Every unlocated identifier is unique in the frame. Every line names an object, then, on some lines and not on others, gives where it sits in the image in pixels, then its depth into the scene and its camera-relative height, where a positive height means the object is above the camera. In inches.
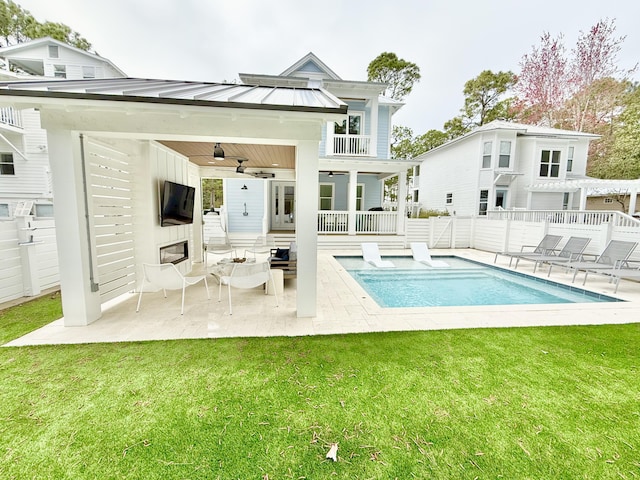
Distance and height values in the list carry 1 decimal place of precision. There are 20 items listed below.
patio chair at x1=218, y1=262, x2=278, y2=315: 182.5 -44.9
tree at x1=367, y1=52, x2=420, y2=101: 912.3 +470.7
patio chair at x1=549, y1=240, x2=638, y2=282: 269.9 -44.1
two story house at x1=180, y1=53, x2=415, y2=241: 482.0 +75.9
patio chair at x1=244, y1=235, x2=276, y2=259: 353.1 -47.1
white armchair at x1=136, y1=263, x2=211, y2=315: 178.9 -44.9
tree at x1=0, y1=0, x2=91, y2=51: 714.2 +481.3
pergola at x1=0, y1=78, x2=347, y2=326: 133.5 +45.8
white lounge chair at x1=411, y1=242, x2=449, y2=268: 379.2 -62.1
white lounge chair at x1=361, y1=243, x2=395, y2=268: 364.9 -62.1
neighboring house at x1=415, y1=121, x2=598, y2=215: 621.3 +110.9
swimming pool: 240.7 -75.8
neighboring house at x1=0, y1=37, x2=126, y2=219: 442.9 +86.1
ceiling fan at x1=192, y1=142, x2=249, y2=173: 221.8 +49.7
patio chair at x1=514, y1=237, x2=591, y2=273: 316.2 -45.7
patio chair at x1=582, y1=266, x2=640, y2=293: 238.5 -51.1
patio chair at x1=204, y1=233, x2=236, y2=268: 386.0 -49.4
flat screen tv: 230.2 +4.1
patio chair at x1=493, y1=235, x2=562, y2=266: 349.1 -39.7
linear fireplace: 245.0 -42.8
